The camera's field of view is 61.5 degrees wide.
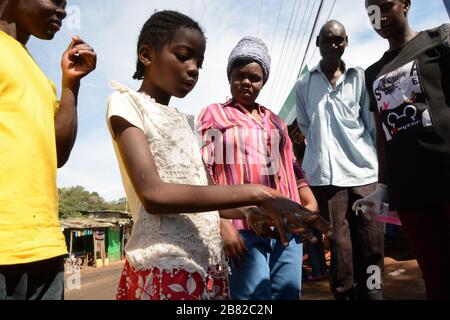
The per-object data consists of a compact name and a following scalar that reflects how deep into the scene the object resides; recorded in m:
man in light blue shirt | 2.52
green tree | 52.92
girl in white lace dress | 1.15
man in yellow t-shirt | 1.12
